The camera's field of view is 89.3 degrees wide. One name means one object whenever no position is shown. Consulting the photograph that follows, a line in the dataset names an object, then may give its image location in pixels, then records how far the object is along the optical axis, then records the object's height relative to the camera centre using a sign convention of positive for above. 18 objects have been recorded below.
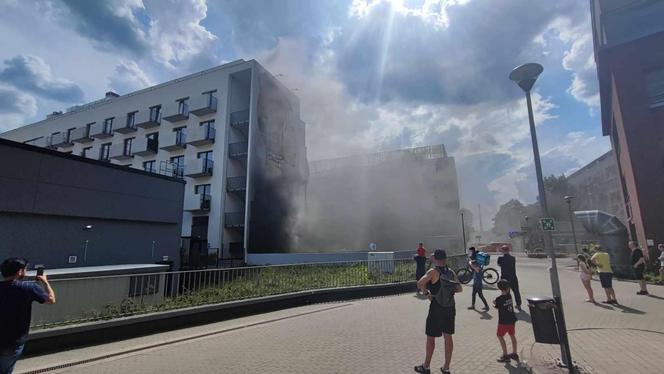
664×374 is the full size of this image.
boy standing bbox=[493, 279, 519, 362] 4.34 -0.97
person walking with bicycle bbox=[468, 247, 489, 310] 7.61 -0.80
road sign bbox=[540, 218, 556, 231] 4.84 +0.29
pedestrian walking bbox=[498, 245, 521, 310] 7.30 -0.53
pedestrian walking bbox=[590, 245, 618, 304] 7.98 -0.71
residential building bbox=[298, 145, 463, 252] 28.34 +4.00
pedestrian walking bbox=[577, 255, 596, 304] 8.16 -0.76
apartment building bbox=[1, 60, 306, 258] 21.14 +7.26
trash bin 4.06 -0.90
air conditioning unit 11.20 -0.61
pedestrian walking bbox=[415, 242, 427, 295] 10.32 -0.44
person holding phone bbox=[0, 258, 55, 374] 2.91 -0.46
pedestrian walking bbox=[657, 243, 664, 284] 10.66 -0.87
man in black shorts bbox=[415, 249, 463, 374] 3.83 -0.71
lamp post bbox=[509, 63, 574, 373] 4.50 +1.71
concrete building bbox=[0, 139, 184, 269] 10.12 +1.41
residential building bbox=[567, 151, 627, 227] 42.53 +8.10
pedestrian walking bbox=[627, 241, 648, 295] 9.06 -0.57
